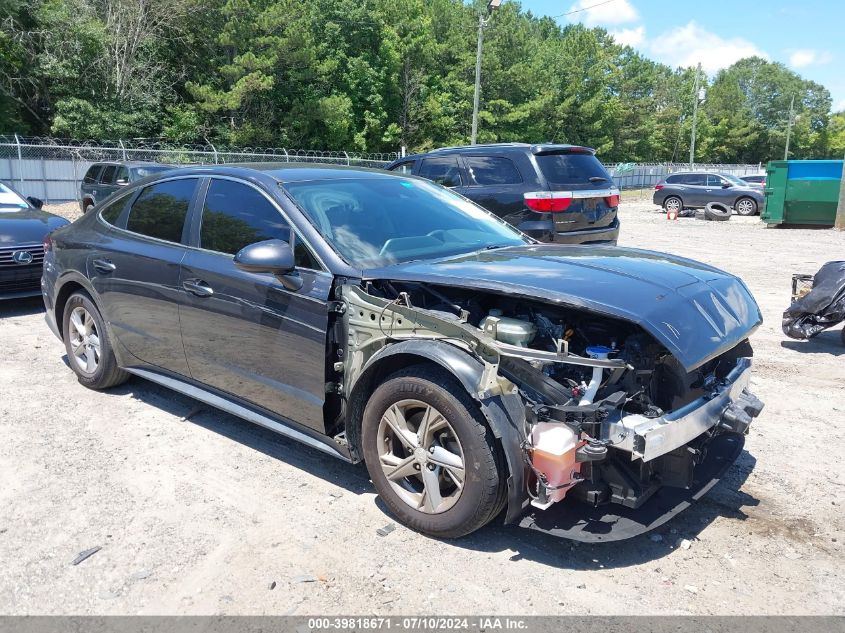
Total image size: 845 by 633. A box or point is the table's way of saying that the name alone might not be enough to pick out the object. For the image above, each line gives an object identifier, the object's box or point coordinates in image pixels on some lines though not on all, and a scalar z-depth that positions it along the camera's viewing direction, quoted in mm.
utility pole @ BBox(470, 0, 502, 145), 25509
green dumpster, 20047
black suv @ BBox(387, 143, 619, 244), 8492
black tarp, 6484
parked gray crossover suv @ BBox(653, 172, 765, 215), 25719
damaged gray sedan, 2957
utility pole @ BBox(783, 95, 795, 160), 87119
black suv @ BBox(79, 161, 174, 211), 15109
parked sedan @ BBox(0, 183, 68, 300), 7766
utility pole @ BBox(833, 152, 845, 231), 19161
